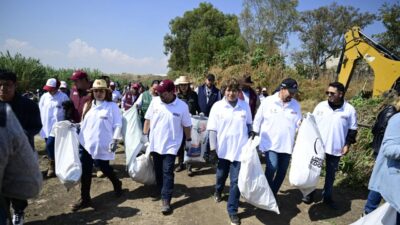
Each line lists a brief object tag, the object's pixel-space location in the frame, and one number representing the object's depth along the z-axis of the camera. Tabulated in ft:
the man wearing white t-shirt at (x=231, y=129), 14.29
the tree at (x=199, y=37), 91.86
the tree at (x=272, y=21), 95.50
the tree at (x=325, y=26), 94.73
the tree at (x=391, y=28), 66.74
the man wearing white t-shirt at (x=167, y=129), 15.06
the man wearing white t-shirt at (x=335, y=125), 15.56
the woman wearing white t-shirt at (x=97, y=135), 15.02
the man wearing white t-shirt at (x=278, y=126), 14.69
